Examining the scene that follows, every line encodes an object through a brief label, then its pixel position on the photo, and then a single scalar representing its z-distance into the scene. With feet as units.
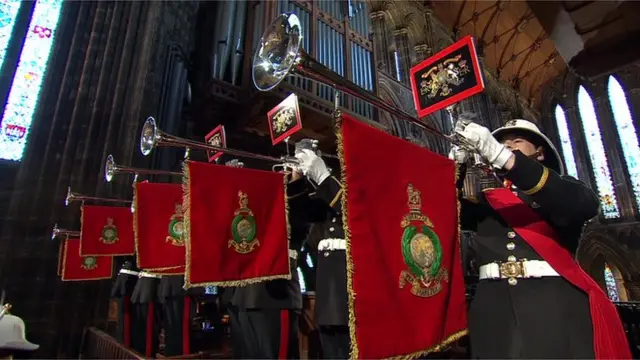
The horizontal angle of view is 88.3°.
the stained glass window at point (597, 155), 41.39
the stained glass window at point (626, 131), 39.78
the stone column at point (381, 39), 35.22
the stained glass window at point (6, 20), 17.25
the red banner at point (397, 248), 3.60
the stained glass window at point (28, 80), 16.58
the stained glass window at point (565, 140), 43.81
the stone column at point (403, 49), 36.95
